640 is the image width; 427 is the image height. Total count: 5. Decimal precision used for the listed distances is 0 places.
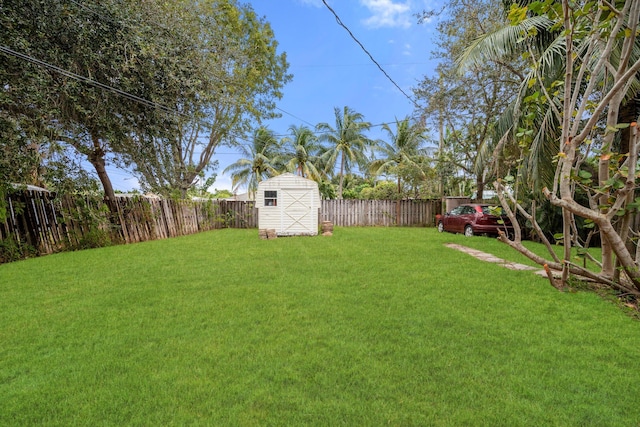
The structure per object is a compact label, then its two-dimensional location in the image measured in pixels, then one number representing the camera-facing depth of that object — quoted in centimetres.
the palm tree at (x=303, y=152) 2292
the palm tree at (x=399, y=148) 2073
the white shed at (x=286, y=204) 1111
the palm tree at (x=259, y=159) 2330
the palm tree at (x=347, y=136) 2173
